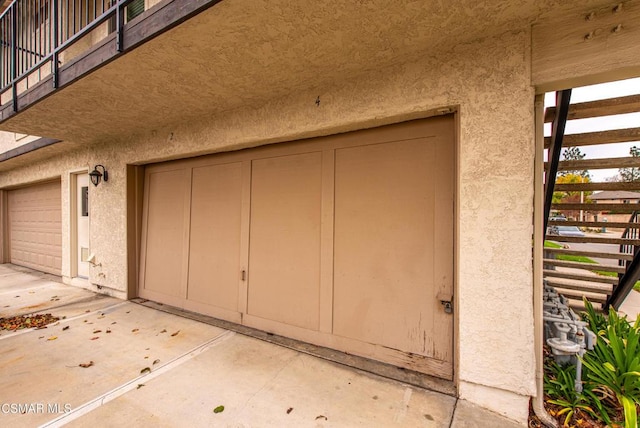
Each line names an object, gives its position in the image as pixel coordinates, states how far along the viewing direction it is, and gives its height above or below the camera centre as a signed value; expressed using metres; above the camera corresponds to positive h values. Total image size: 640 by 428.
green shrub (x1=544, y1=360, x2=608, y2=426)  1.86 -1.31
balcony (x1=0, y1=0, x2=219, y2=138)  1.92 +1.41
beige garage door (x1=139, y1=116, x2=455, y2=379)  2.38 -0.30
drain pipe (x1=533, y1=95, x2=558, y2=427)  1.89 -0.35
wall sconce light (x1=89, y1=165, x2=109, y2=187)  4.57 +0.62
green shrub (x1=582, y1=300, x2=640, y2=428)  1.80 -1.12
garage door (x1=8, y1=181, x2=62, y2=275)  6.09 -0.41
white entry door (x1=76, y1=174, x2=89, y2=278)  5.16 -0.23
